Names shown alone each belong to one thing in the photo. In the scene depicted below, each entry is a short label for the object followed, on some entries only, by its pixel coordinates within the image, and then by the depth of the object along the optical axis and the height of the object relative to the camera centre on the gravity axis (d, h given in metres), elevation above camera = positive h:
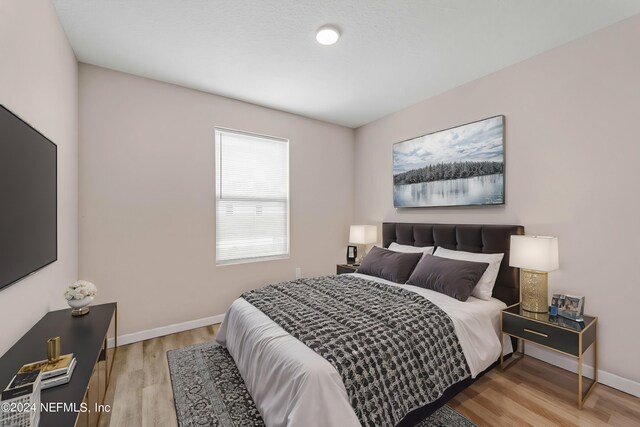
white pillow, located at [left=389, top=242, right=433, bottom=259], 3.20 -0.41
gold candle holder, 1.31 -0.63
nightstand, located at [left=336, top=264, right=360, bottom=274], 3.73 -0.74
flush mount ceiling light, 2.16 +1.39
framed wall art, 2.83 +0.52
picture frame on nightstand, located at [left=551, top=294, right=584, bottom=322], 2.09 -0.70
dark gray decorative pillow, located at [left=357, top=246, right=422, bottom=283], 2.93 -0.55
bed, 1.40 -0.83
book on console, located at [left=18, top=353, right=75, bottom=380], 1.23 -0.69
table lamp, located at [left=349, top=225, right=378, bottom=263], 3.96 -0.29
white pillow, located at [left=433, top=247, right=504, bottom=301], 2.51 -0.52
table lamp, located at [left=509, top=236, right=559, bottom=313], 2.21 -0.40
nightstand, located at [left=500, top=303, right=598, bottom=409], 1.92 -0.86
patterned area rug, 1.76 -1.28
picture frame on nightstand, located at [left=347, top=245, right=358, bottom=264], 4.03 -0.58
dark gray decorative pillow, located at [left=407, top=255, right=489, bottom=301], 2.40 -0.56
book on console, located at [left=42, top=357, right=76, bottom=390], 1.21 -0.73
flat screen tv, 1.25 +0.07
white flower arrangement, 1.96 -0.54
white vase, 1.97 -0.64
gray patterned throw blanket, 1.50 -0.76
